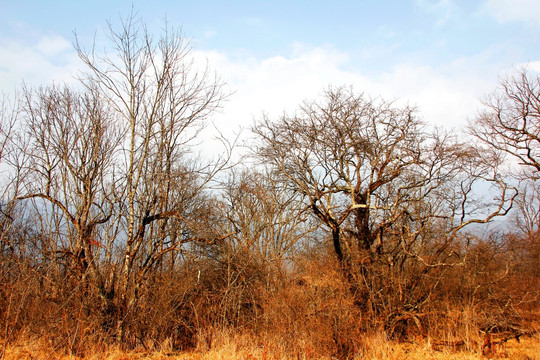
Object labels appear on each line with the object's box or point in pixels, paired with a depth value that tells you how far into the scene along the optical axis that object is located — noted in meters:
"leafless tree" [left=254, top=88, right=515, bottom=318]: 9.49
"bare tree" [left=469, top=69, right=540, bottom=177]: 15.20
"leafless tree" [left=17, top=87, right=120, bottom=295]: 7.83
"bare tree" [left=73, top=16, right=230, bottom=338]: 7.69
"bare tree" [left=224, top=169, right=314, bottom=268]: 16.30
